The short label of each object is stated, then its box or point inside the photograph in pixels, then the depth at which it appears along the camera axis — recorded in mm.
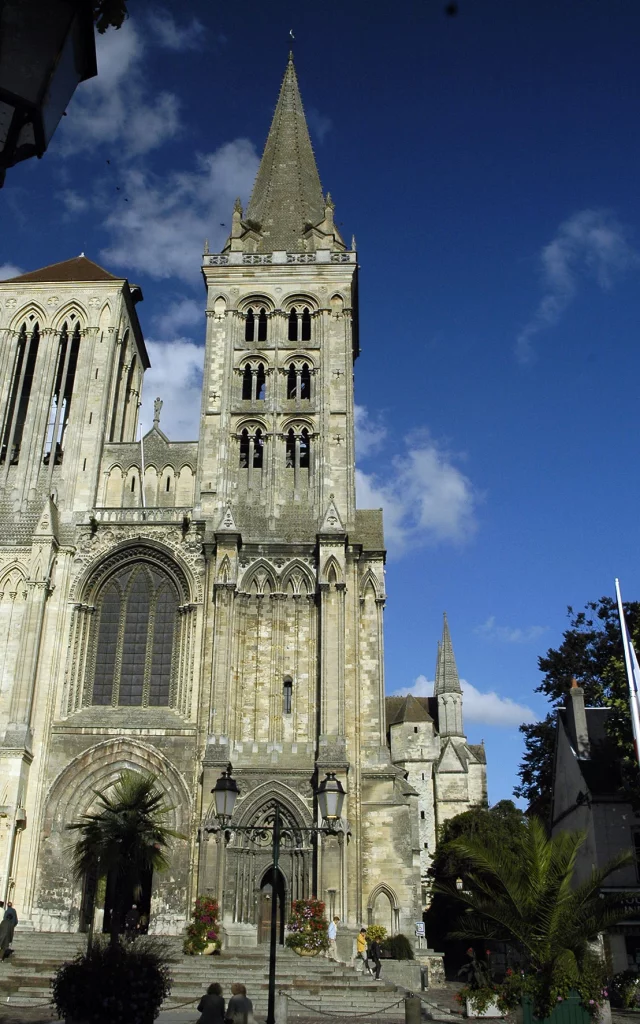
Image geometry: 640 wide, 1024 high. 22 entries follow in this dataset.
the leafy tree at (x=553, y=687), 36375
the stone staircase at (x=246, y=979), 19031
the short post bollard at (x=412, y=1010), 13227
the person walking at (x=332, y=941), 23719
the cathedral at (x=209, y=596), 26688
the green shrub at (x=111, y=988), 10836
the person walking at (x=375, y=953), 22328
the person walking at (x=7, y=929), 22094
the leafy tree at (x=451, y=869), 43094
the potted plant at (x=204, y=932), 23328
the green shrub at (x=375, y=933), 24891
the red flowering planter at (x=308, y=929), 23266
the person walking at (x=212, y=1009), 10781
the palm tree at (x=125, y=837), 22641
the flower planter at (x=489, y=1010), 17609
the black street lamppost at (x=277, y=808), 14727
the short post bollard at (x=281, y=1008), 14166
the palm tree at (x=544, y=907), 14375
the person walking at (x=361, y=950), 23625
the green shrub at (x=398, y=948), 25656
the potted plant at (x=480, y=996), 16408
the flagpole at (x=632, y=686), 20578
